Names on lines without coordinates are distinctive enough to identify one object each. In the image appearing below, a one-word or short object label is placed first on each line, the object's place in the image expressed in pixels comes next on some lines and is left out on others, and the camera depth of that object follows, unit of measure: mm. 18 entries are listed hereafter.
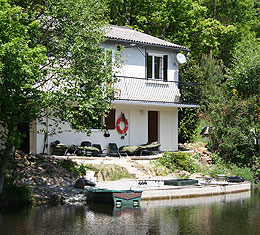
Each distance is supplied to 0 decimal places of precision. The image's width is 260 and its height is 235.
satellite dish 30172
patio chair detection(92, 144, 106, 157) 25934
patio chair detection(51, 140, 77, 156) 25047
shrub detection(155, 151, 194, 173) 26586
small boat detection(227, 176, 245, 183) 24594
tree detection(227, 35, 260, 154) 30219
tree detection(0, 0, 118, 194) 17000
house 28016
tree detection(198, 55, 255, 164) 29578
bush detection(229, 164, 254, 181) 27625
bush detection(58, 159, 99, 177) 22797
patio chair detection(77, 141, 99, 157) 25344
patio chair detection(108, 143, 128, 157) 26797
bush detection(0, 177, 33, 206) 18828
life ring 28328
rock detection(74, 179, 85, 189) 21109
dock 20891
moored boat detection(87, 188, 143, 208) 19453
